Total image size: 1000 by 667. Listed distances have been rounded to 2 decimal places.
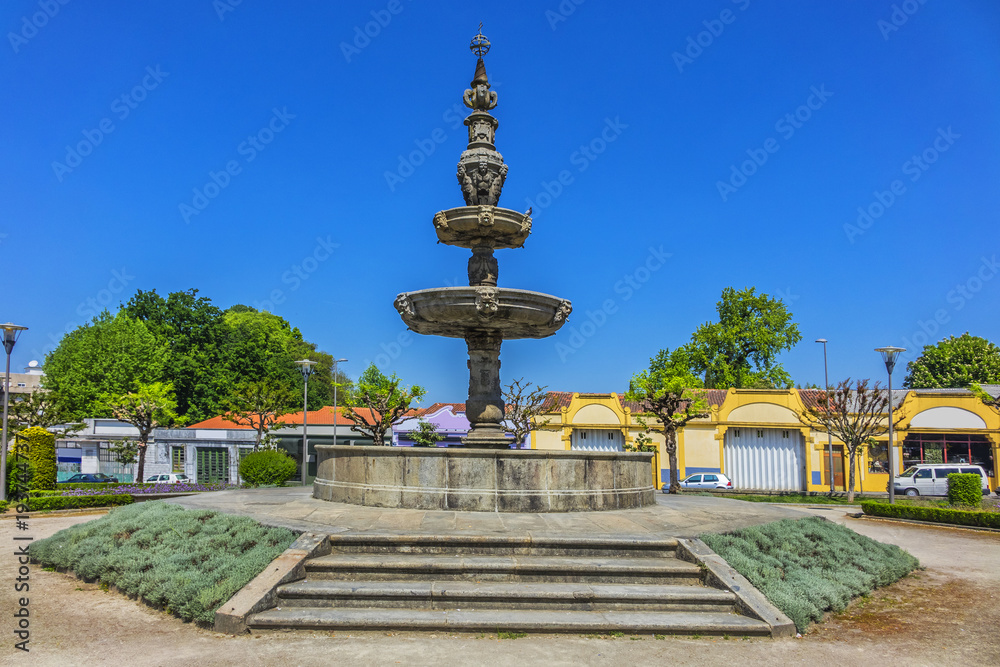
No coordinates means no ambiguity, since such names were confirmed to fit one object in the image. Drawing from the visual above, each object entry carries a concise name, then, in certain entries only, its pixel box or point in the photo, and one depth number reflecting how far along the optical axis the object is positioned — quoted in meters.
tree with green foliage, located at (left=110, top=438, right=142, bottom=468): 33.59
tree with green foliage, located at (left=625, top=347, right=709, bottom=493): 28.81
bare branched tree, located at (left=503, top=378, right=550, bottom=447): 34.44
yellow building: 37.44
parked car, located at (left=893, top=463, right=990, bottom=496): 30.78
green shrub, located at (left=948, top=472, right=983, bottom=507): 21.08
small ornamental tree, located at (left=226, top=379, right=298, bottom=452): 33.03
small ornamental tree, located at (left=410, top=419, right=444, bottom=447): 38.00
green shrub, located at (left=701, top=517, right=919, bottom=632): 7.37
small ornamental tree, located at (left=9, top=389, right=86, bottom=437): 29.36
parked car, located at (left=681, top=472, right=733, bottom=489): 33.44
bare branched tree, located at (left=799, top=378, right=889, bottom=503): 29.23
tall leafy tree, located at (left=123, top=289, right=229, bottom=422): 47.81
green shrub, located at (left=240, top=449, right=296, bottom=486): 20.30
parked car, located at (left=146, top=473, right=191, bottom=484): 36.35
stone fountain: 10.30
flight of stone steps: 6.46
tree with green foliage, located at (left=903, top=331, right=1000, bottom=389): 52.62
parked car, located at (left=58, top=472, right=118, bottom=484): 31.20
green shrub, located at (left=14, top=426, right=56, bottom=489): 22.03
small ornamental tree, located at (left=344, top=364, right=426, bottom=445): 33.19
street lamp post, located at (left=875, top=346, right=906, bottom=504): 23.52
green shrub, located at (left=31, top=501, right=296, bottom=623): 6.92
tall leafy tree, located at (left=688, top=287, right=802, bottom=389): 50.22
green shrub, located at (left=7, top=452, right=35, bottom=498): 21.03
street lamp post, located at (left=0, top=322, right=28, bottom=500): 20.13
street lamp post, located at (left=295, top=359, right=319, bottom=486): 28.73
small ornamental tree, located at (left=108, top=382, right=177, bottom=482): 29.78
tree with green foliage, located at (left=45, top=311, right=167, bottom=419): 43.16
